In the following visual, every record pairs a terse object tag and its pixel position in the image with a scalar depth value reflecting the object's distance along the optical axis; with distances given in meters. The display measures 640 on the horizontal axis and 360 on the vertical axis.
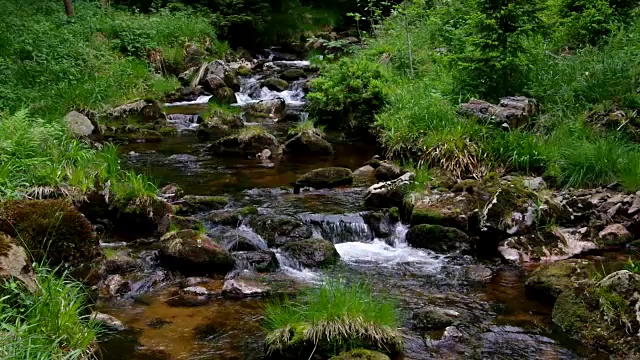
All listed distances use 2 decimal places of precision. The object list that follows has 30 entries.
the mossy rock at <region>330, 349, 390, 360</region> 4.91
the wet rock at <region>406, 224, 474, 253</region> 8.20
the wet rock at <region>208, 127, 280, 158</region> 13.08
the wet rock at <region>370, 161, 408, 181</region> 10.67
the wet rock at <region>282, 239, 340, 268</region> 7.69
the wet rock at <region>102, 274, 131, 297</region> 6.62
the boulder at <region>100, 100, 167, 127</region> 14.70
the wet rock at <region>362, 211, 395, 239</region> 8.73
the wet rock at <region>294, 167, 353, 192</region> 10.67
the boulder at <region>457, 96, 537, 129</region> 10.55
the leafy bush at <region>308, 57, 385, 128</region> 14.13
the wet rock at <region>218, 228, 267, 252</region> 8.06
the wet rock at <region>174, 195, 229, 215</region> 9.12
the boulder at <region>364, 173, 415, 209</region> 9.54
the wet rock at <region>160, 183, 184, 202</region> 9.50
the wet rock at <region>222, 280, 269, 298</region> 6.78
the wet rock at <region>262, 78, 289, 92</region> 19.53
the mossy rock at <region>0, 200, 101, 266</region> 5.71
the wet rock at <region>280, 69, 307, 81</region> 20.67
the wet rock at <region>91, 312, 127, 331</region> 5.74
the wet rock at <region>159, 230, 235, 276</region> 7.26
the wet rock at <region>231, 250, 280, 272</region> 7.57
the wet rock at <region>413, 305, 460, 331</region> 5.95
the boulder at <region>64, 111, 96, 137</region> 12.76
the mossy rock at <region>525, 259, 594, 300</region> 6.55
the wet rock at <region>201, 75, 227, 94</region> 18.69
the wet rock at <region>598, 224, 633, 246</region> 7.93
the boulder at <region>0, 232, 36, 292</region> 4.62
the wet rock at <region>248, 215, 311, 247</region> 8.36
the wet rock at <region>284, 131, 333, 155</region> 13.14
